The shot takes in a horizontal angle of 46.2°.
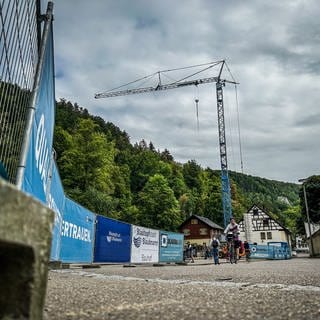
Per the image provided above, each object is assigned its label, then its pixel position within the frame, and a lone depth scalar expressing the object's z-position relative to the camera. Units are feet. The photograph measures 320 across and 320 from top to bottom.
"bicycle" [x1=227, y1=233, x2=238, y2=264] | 53.26
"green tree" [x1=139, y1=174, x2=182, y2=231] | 215.72
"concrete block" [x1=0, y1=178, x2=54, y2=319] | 4.19
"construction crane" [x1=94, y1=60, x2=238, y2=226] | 218.59
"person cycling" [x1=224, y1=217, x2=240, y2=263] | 52.12
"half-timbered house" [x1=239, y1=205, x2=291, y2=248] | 242.93
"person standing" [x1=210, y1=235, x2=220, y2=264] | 58.77
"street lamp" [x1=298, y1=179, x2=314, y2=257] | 136.07
